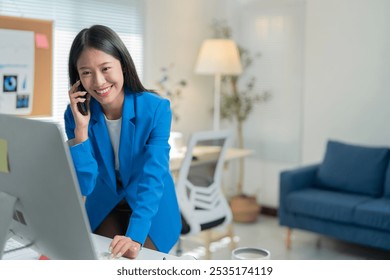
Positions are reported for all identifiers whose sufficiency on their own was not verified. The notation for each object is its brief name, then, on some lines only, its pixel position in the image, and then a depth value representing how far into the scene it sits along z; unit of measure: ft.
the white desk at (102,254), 4.19
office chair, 9.39
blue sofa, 11.07
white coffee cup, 3.83
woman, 4.45
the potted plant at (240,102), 14.37
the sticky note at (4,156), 3.18
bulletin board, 10.97
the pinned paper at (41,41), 10.99
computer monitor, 2.86
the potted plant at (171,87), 13.88
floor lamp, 13.88
